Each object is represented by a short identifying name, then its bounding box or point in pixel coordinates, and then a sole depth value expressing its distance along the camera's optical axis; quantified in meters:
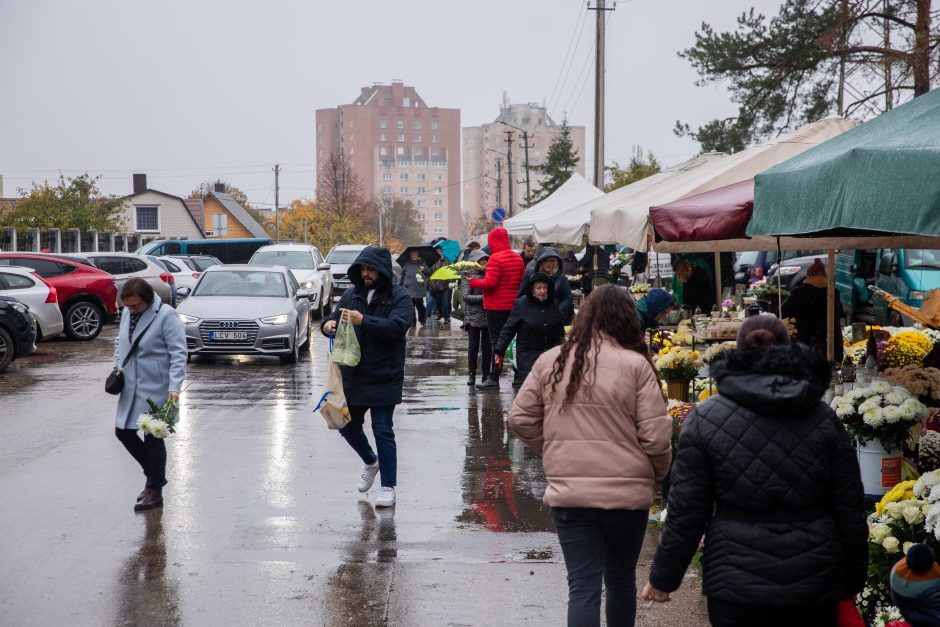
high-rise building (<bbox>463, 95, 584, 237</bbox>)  182.50
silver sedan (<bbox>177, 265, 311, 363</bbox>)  16.30
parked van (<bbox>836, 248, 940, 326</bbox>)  17.91
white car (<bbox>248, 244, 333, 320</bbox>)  26.05
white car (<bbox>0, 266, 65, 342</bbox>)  18.67
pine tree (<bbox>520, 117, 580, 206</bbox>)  72.19
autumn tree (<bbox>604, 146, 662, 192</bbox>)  54.22
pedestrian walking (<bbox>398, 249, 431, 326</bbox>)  23.45
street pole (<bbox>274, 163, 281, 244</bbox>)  85.91
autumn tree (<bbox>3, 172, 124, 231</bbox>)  48.34
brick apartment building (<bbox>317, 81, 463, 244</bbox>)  187.38
